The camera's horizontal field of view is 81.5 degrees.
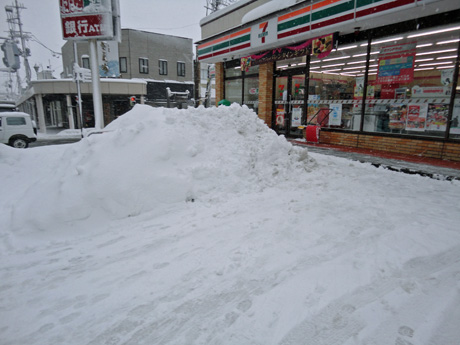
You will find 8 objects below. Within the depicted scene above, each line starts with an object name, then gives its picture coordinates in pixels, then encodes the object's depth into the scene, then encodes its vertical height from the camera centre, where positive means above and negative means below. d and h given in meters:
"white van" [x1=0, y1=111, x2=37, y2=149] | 13.83 -0.82
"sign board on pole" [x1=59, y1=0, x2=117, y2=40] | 8.56 +3.04
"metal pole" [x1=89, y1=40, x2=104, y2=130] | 8.86 +0.91
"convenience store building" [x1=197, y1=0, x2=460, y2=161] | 6.75 +1.55
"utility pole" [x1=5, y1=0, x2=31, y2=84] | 39.03 +11.93
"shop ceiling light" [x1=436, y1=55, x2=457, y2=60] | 6.56 +1.49
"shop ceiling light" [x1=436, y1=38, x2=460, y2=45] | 6.46 +1.86
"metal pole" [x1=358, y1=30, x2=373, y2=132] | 8.16 +1.09
